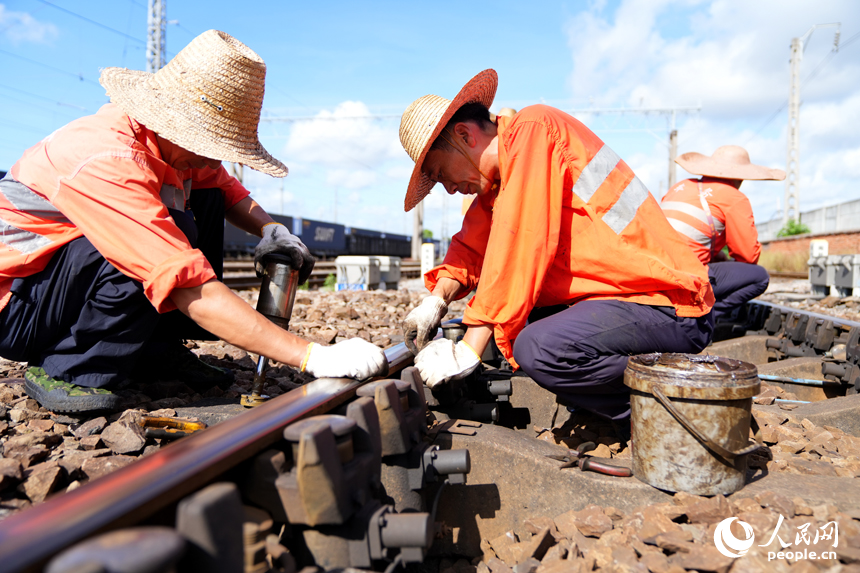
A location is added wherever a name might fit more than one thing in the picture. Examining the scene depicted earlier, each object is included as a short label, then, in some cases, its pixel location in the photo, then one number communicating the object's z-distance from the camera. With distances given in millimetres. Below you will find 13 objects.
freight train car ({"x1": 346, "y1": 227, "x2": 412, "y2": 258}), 36188
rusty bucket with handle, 1799
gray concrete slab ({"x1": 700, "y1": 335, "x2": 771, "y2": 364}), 4801
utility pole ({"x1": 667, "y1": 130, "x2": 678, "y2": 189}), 27983
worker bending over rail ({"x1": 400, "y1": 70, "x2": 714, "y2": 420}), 2348
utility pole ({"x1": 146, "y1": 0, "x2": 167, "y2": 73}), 27714
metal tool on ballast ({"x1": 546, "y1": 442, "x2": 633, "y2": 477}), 2006
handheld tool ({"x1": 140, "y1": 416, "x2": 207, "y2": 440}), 2182
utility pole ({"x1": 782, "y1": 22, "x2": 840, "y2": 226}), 31500
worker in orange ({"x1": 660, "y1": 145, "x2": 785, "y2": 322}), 5094
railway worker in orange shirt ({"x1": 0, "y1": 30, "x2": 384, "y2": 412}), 2021
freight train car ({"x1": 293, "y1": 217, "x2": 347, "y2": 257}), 29009
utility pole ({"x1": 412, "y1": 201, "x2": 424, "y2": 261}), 23766
